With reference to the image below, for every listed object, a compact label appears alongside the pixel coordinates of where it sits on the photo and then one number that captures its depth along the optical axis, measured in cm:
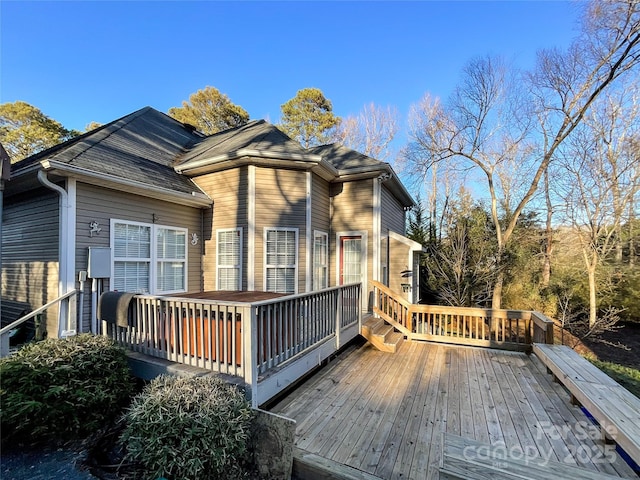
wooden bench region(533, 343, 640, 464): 232
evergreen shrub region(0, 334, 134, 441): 284
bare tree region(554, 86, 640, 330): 1023
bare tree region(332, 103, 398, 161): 1723
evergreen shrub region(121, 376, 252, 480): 226
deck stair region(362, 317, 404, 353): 556
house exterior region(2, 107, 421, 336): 463
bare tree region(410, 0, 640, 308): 959
